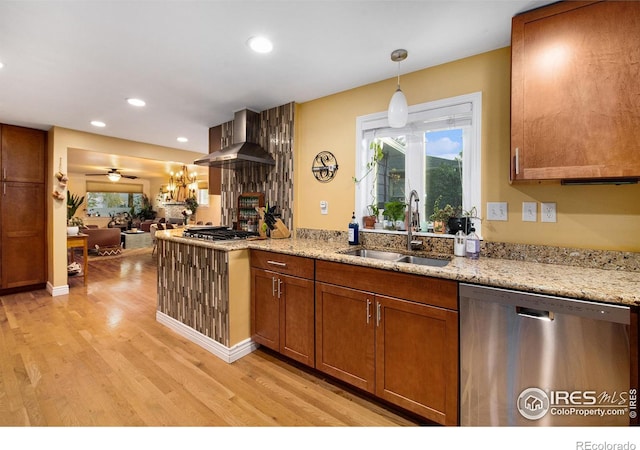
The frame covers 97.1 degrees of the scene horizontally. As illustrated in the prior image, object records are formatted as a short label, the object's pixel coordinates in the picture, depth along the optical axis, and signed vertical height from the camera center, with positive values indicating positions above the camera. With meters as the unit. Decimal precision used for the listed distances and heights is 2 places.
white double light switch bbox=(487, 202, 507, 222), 1.83 +0.08
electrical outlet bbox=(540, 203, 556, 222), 1.68 +0.07
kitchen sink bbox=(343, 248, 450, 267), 1.93 -0.25
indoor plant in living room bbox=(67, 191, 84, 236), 4.44 +0.08
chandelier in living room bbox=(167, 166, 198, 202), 8.92 +1.27
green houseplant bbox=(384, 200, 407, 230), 2.21 +0.10
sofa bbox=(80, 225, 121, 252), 6.55 -0.32
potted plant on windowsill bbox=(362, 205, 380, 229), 2.41 +0.04
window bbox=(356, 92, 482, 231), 1.99 +0.52
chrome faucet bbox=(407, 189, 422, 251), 2.08 -0.01
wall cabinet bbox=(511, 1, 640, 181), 1.28 +0.64
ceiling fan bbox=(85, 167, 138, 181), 7.61 +1.35
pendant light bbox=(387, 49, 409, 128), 1.84 +0.74
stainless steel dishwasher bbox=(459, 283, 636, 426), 1.11 -0.59
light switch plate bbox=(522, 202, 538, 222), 1.74 +0.07
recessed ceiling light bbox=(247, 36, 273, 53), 1.80 +1.18
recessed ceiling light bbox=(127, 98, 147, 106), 2.81 +1.25
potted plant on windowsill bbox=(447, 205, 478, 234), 1.93 +0.01
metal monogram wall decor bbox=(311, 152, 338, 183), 2.65 +0.54
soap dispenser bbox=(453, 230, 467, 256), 1.88 -0.14
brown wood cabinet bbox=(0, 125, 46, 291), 3.74 +0.21
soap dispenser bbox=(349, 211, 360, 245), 2.38 -0.08
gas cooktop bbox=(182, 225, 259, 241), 2.54 -0.10
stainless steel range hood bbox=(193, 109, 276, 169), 2.74 +0.76
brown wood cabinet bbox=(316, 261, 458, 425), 1.44 -0.65
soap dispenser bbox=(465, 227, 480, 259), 1.82 -0.15
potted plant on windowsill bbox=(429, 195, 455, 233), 2.05 +0.05
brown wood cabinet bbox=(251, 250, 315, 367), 1.99 -0.61
